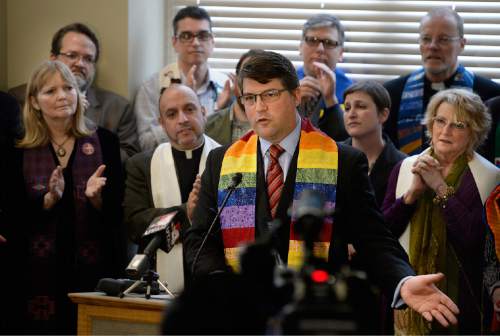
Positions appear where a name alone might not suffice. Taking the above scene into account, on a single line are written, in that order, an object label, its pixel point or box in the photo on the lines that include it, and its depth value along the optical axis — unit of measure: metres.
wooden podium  8.12
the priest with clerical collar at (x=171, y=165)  11.14
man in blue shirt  11.77
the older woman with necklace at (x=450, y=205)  9.98
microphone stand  8.53
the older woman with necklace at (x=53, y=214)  11.15
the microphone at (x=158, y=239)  7.73
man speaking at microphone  7.54
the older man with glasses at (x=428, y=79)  11.98
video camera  3.76
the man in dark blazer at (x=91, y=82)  12.50
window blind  13.87
